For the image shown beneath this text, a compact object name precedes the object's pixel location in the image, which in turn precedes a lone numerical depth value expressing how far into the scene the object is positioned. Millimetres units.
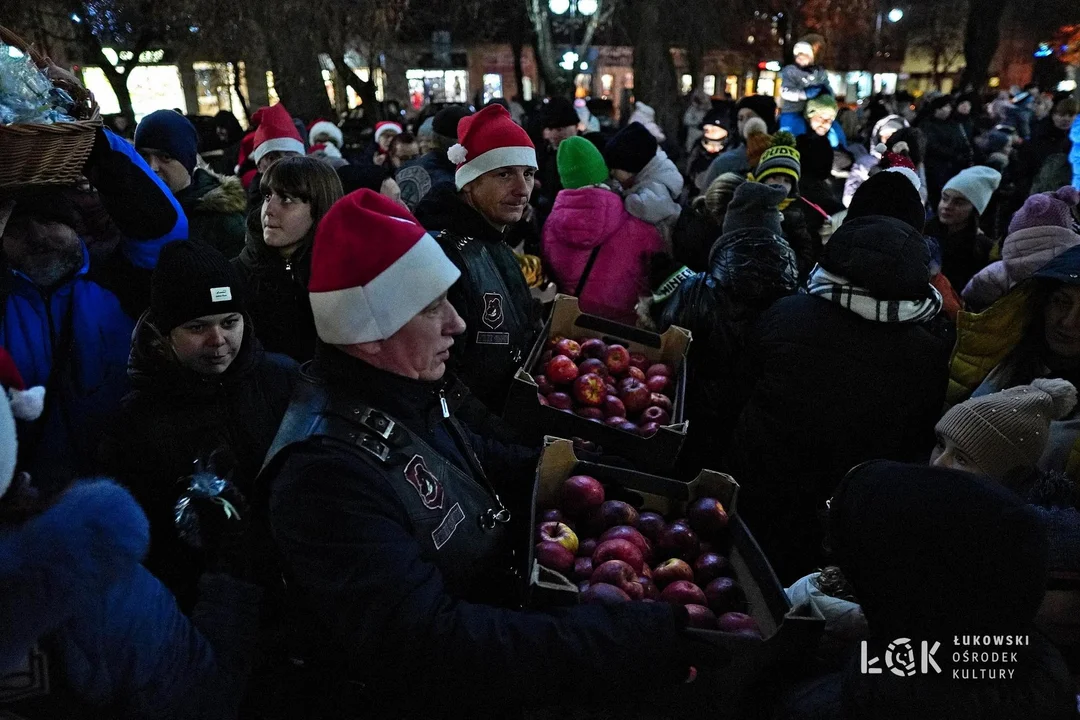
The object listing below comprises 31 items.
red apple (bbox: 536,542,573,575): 2176
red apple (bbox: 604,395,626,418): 3336
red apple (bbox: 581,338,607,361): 3662
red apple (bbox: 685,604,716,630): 2008
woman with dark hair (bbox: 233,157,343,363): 3326
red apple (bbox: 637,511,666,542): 2424
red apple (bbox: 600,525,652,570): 2291
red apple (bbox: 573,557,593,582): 2201
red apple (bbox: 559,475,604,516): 2461
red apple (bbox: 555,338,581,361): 3588
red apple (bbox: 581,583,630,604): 1929
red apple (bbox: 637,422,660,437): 3016
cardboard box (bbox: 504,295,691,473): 2863
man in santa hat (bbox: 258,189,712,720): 1596
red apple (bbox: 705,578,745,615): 2129
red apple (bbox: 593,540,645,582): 2221
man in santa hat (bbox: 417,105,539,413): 3213
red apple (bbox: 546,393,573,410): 3277
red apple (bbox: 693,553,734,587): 2262
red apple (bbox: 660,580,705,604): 2109
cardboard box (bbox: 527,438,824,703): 1723
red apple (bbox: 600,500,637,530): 2424
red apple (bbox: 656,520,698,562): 2350
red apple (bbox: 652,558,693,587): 2234
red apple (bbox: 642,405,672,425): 3234
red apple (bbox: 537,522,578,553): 2283
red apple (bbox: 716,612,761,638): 1963
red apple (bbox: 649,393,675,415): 3369
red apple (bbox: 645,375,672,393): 3527
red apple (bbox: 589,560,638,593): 2102
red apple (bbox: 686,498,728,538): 2377
